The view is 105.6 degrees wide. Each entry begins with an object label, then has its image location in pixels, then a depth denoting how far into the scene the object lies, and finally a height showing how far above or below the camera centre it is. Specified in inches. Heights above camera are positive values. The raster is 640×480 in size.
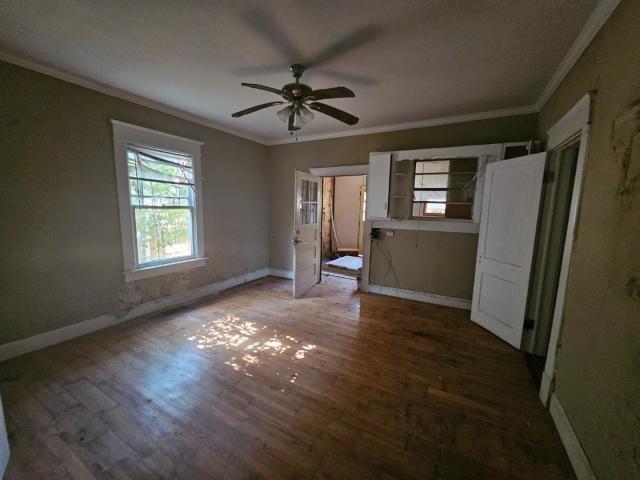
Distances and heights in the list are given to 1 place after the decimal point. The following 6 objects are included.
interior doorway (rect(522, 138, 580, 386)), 86.4 -12.9
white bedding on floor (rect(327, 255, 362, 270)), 216.8 -47.9
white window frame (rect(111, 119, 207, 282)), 109.3 +17.2
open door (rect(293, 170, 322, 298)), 148.4 -15.0
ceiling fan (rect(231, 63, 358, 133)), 75.0 +36.2
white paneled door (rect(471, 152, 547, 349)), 94.0 -11.7
